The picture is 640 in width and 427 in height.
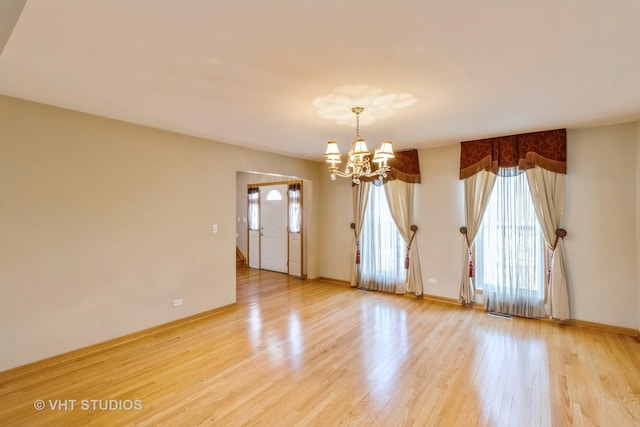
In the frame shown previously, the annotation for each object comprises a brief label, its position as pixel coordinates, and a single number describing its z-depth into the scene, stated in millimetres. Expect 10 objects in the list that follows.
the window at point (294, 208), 7047
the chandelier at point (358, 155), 2973
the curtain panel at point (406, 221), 5312
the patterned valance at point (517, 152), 4043
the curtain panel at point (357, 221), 5945
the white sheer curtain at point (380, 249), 5535
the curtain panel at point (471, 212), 4609
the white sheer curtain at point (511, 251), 4285
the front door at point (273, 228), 7418
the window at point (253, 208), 8008
